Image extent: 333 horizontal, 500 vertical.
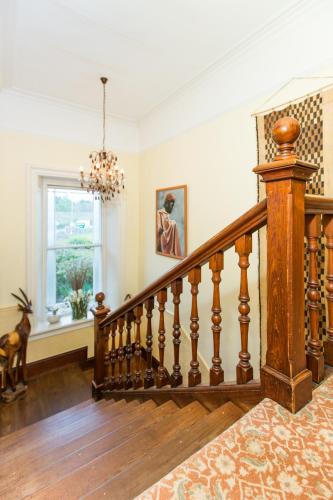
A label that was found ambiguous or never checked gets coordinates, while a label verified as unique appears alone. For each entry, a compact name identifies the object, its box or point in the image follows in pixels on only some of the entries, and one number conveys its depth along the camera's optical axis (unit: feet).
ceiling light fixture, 8.70
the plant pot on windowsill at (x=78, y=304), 11.48
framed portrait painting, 9.54
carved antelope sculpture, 8.67
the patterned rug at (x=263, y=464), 2.08
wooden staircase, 2.82
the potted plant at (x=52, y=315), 10.98
